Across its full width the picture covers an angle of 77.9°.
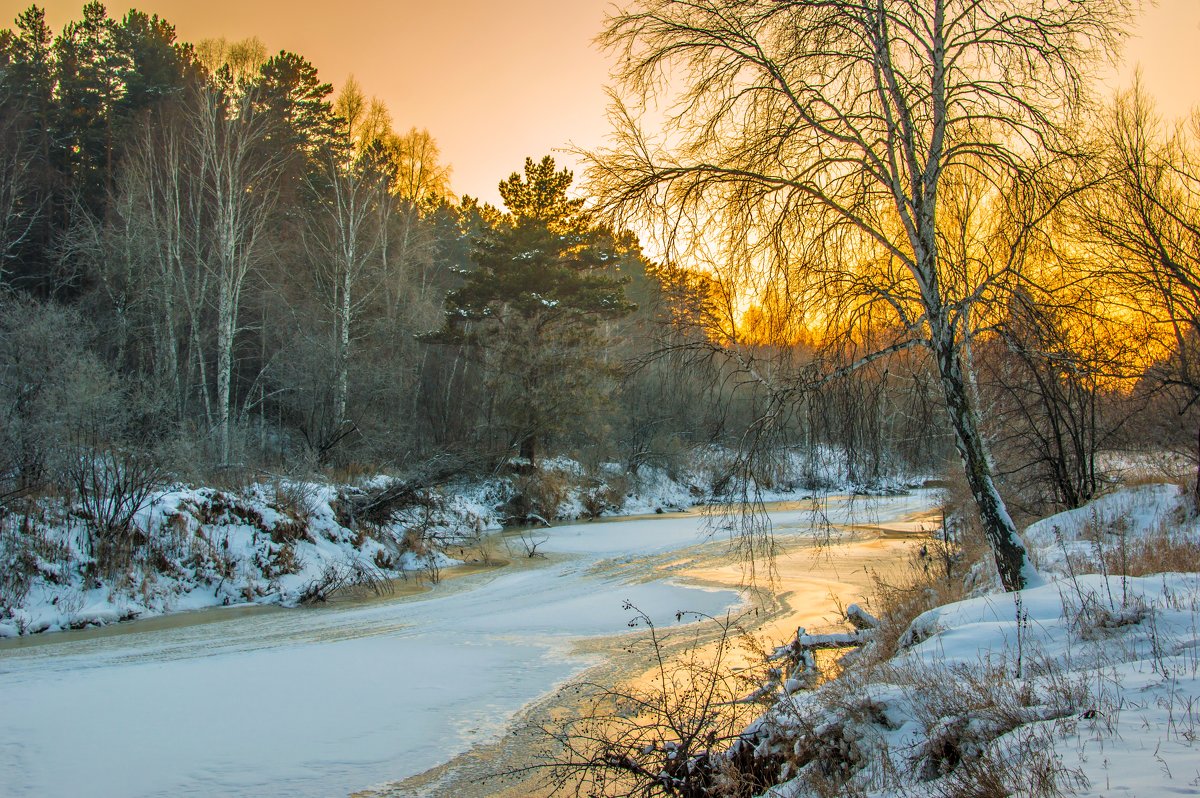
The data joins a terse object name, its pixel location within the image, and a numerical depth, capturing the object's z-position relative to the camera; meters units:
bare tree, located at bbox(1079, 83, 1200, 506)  12.64
